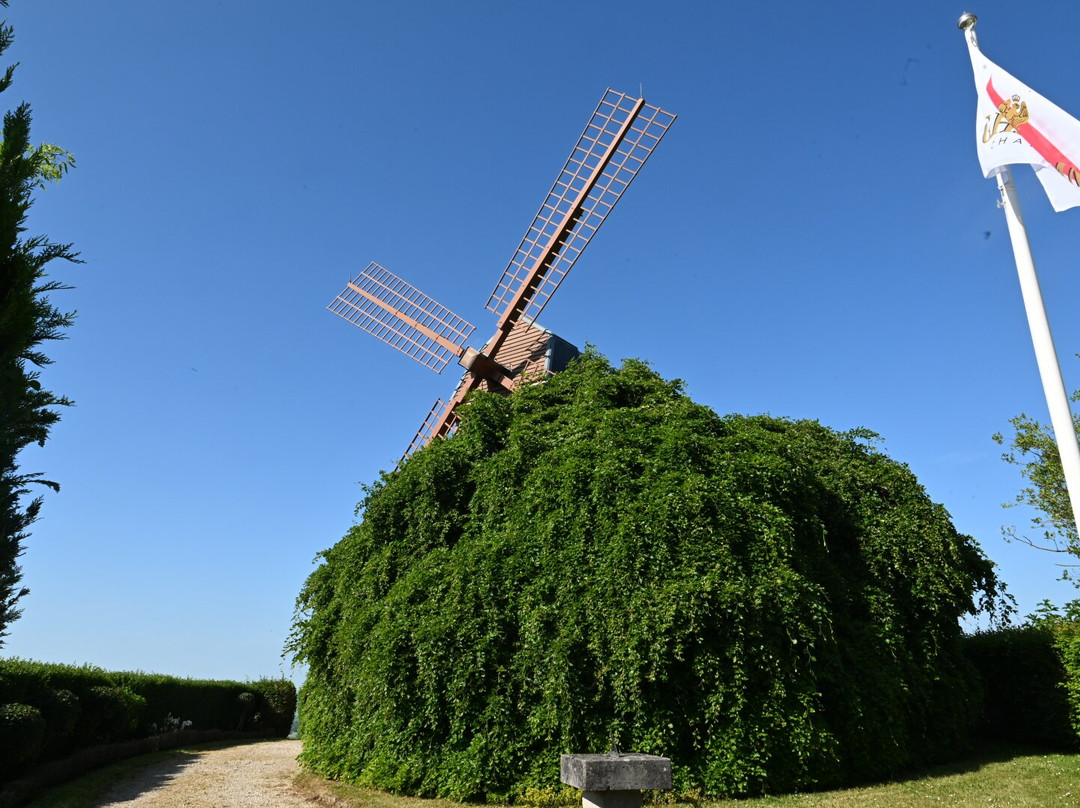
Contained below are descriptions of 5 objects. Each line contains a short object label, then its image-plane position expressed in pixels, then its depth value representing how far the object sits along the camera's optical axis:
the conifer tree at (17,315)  5.58
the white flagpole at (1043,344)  5.52
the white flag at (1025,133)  5.81
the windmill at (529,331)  17.59
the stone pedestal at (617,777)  5.80
